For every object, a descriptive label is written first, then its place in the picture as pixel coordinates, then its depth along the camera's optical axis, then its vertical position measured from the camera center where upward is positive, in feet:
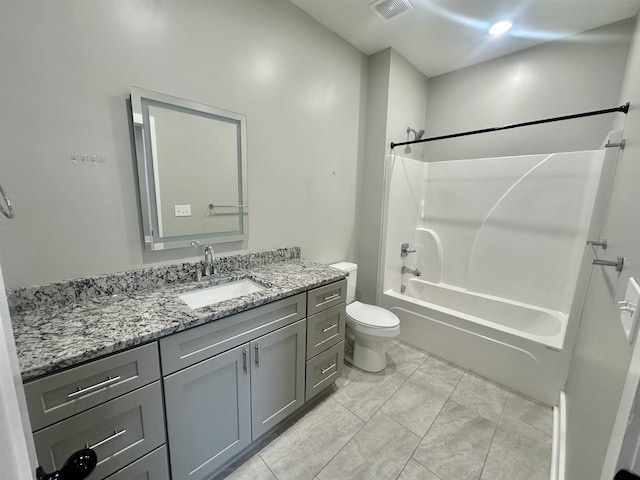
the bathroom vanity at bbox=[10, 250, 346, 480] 2.75 -2.39
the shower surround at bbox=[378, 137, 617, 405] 6.31 -1.74
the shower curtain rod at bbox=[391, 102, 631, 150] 4.79 +1.83
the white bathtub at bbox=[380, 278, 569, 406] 6.05 -3.59
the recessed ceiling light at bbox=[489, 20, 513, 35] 6.36 +4.39
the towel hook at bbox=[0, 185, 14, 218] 2.88 -0.23
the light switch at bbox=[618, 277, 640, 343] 1.99 -0.85
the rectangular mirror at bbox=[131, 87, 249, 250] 4.39 +0.45
